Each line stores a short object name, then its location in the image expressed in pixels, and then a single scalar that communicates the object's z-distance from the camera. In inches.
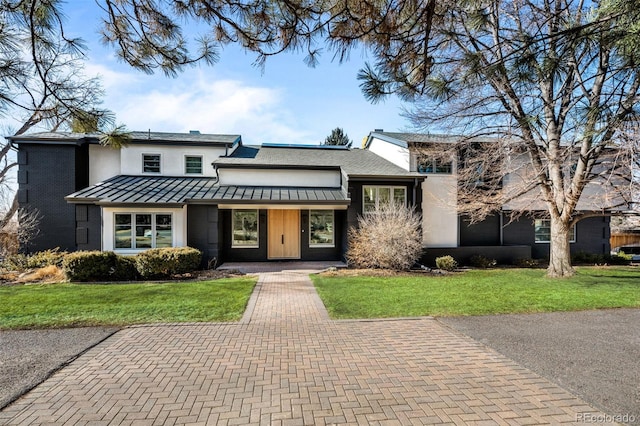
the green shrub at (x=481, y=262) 572.1
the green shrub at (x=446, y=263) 537.4
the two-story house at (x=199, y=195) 519.2
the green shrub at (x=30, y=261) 494.1
